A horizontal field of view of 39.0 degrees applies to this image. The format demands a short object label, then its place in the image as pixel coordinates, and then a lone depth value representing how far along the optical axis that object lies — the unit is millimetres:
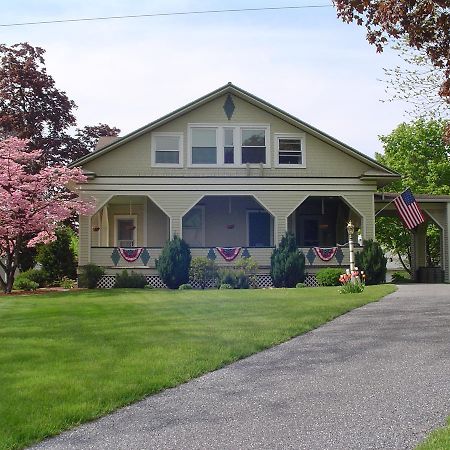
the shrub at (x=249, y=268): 23000
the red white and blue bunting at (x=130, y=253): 23734
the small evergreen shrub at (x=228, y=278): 22500
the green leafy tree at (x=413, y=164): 41844
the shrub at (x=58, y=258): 25516
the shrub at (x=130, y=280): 22797
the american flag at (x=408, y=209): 23375
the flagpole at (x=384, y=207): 25469
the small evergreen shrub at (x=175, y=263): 22578
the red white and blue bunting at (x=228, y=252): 23797
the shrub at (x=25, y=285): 22812
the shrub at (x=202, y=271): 22812
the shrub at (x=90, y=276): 22891
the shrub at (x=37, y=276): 24719
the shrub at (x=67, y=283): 23984
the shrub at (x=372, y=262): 23084
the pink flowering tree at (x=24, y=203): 21016
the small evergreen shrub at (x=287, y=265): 23000
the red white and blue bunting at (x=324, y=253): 24250
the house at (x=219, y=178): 23828
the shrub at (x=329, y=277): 22797
